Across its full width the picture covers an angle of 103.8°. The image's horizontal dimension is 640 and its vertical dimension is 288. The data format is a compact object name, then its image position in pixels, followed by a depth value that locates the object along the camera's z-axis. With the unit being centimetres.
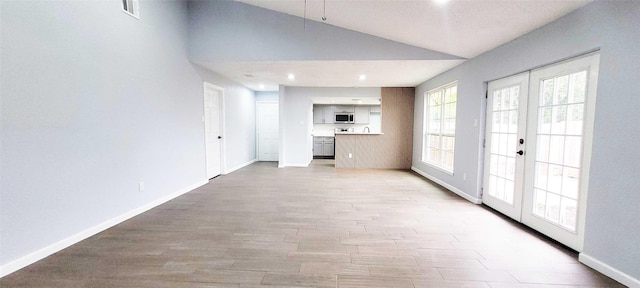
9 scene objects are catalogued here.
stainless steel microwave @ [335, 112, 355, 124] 916
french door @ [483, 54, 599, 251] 231
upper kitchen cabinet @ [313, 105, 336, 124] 923
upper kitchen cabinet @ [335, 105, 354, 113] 923
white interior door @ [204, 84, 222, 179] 535
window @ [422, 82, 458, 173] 493
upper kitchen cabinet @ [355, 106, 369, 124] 926
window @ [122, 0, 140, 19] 311
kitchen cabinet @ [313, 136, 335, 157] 916
